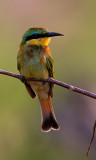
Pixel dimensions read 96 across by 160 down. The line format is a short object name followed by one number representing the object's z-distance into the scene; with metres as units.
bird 6.26
